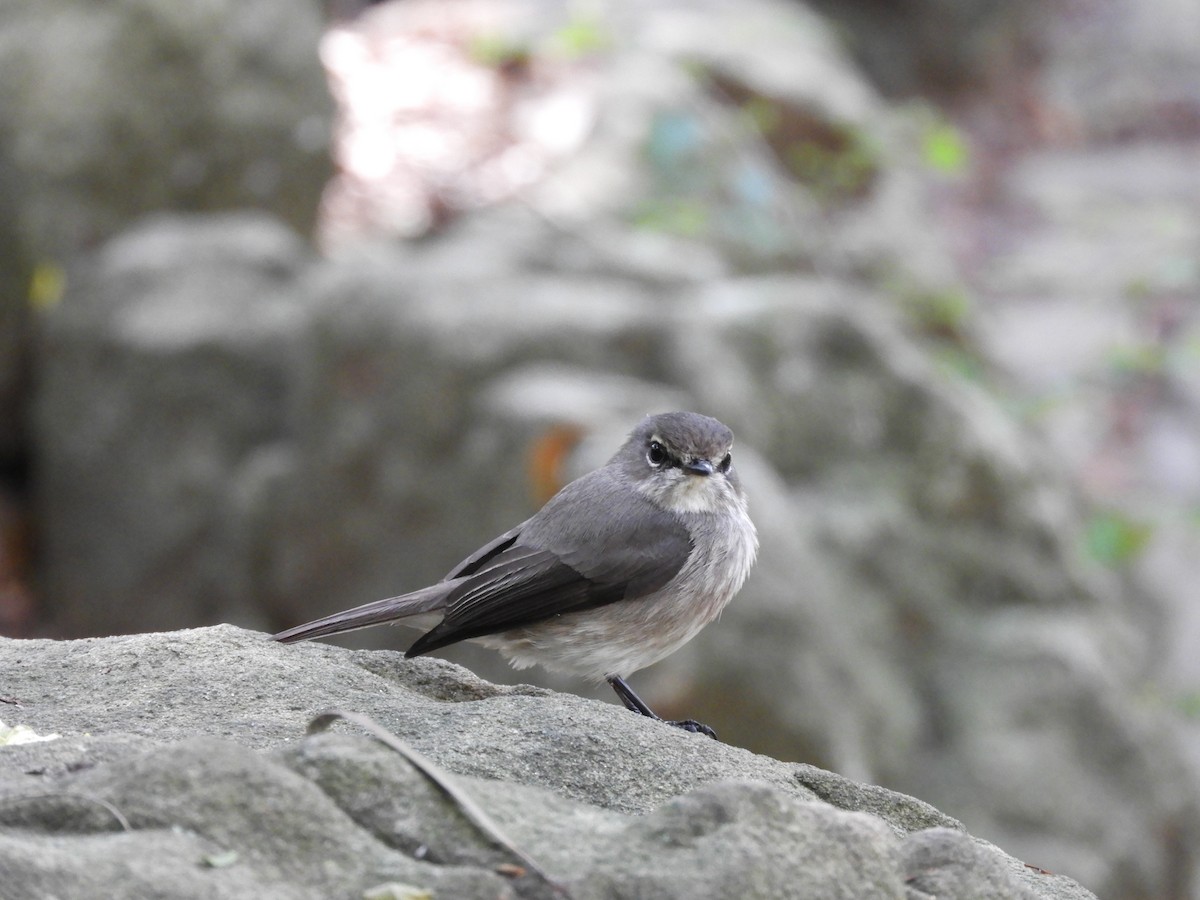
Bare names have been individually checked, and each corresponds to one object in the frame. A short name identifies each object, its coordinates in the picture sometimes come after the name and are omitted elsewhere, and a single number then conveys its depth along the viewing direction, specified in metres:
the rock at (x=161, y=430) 15.93
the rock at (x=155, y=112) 17.05
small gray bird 8.30
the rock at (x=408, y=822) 4.55
